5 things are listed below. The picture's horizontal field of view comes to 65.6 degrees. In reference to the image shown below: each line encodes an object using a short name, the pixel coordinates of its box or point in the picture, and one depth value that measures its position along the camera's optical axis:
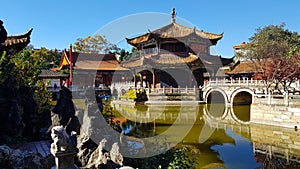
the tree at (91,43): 45.53
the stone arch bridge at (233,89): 20.86
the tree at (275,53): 17.28
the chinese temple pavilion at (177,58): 25.75
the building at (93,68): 33.53
